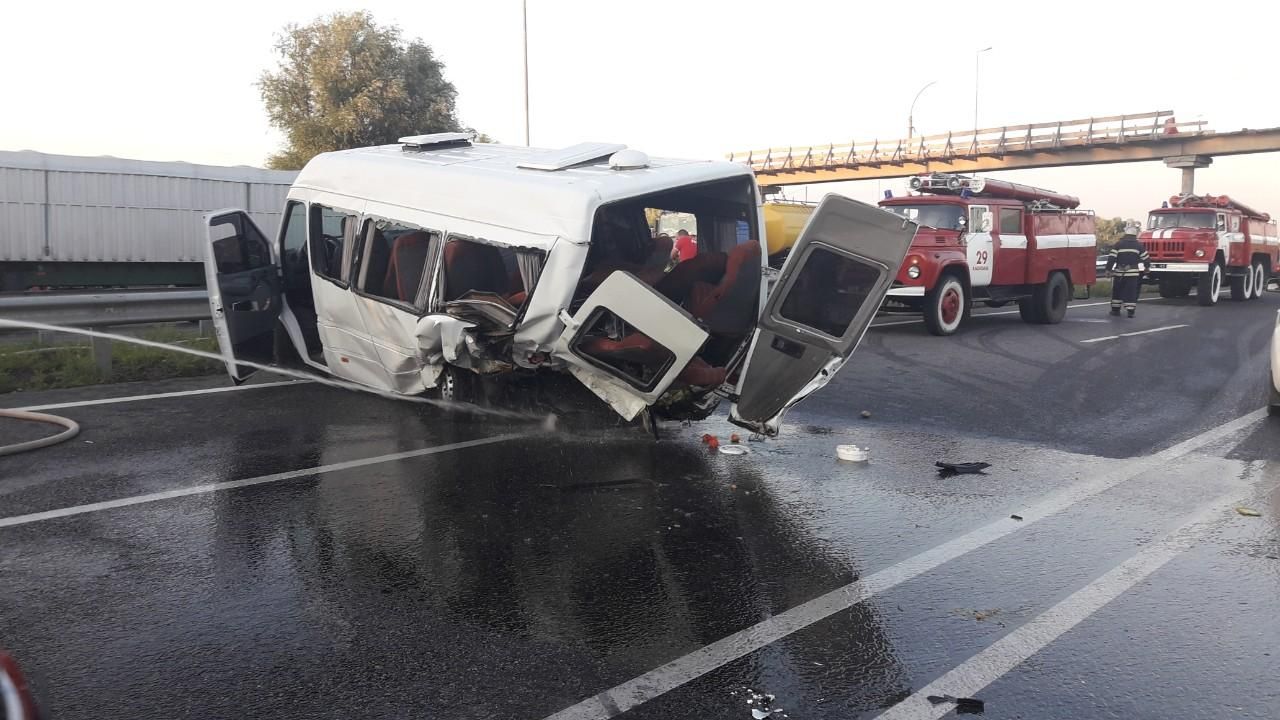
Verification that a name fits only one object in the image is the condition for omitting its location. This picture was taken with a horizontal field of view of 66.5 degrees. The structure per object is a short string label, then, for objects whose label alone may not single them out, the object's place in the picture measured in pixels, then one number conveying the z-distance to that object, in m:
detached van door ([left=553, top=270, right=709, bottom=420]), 5.66
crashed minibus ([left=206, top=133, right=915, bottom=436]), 5.89
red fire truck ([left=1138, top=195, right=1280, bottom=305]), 24.05
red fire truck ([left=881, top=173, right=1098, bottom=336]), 15.14
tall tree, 38.78
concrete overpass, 45.97
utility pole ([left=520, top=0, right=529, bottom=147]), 29.02
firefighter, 19.92
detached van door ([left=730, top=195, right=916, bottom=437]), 6.01
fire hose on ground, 6.53
